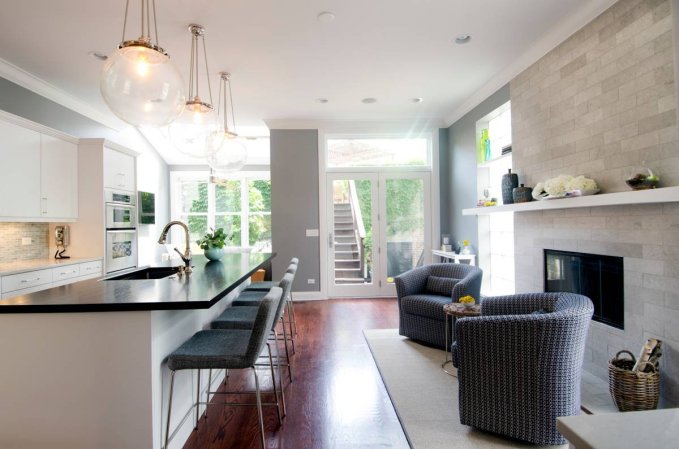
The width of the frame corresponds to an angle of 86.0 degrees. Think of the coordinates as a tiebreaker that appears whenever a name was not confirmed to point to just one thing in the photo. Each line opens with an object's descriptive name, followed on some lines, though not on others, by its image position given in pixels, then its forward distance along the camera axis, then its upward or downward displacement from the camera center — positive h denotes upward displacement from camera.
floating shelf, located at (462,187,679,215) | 2.02 +0.16
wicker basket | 2.14 -0.99
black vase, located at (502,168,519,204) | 3.72 +0.41
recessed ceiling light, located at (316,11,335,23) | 2.92 +1.72
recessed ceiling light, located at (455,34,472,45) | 3.30 +1.72
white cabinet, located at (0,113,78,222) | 3.51 +0.62
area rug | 2.05 -1.21
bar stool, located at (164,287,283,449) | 1.79 -0.63
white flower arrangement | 2.71 +0.29
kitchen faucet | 2.71 -0.20
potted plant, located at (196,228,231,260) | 3.38 -0.14
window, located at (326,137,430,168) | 6.10 +1.25
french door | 6.02 -0.02
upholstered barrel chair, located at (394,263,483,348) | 3.45 -0.72
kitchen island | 1.69 -0.68
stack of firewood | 2.18 -0.82
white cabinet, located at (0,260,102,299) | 3.20 -0.46
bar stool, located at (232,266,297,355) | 2.94 -0.60
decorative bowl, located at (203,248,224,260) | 3.38 -0.23
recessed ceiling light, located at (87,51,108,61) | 3.52 +1.73
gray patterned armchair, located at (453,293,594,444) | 1.92 -0.79
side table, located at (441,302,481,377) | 2.89 -0.70
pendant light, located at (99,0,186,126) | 1.86 +0.77
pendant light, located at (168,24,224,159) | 3.07 +0.89
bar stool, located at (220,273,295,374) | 2.45 -0.63
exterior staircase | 6.02 -0.35
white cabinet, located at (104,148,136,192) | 4.60 +0.80
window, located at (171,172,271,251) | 8.49 +0.55
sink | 2.87 -0.35
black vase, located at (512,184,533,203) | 3.46 +0.29
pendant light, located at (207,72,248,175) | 3.59 +0.75
